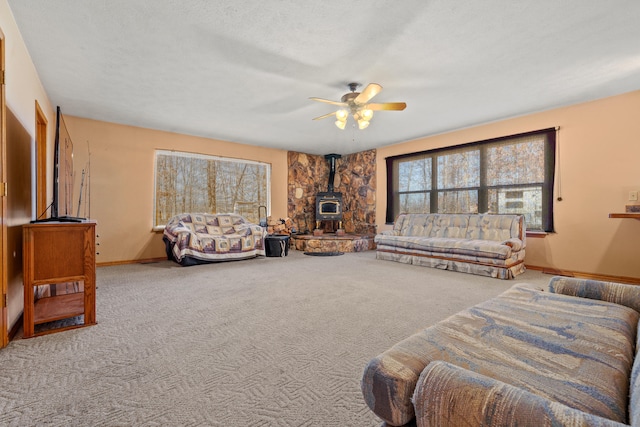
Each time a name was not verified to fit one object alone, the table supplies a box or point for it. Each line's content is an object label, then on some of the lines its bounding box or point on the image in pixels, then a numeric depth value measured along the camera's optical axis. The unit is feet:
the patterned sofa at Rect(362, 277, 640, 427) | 2.04
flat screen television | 8.41
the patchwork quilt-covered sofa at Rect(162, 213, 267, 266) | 15.90
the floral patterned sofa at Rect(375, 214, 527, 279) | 13.60
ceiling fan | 11.27
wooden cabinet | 6.91
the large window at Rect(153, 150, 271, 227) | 18.92
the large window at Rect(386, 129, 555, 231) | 15.39
